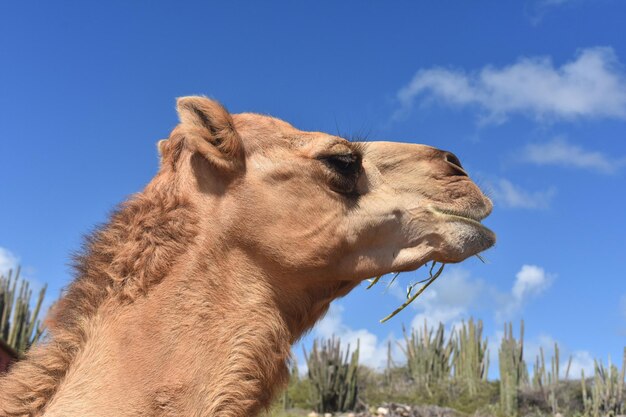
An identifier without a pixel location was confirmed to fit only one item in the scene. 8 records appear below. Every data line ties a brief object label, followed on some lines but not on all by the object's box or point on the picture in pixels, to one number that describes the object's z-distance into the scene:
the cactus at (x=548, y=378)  20.42
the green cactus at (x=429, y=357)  22.66
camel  2.97
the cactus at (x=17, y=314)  19.78
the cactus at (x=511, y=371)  19.25
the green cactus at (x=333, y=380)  19.25
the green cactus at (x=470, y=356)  22.15
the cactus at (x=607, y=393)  18.17
